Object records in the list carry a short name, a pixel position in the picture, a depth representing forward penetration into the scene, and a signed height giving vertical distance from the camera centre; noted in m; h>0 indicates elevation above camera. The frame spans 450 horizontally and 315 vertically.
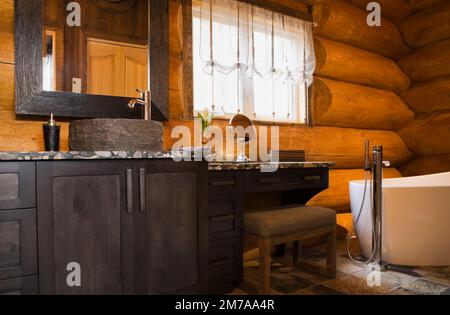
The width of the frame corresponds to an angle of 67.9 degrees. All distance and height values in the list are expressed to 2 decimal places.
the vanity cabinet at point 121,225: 1.33 -0.29
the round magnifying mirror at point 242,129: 2.54 +0.22
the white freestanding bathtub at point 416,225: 2.41 -0.50
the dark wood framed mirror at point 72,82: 1.80 +0.51
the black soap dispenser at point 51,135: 1.75 +0.13
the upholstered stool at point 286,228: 1.91 -0.43
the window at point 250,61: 2.52 +0.79
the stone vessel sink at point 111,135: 1.57 +0.12
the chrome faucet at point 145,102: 1.98 +0.34
